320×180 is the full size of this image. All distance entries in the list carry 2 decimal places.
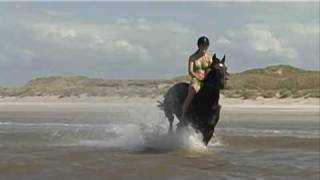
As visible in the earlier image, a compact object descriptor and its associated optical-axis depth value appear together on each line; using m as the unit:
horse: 13.71
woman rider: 14.05
